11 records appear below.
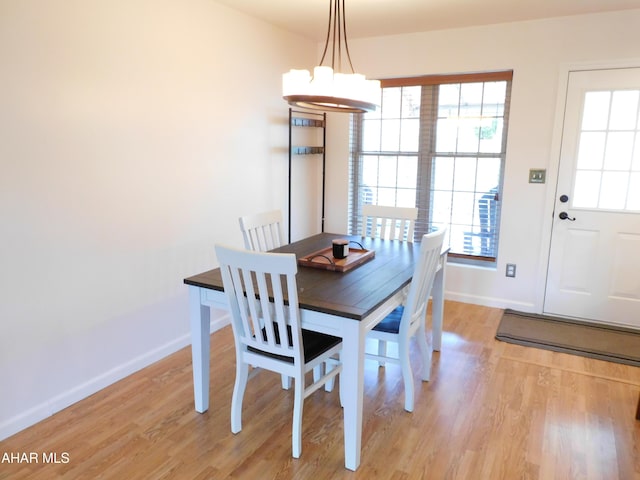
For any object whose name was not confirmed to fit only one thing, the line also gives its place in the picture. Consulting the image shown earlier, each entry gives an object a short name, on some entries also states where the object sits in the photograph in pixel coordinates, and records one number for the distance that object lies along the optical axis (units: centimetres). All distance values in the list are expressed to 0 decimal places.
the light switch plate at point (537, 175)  378
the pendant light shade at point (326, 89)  221
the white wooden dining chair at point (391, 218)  345
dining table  197
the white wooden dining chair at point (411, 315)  232
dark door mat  324
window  404
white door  349
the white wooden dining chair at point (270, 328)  193
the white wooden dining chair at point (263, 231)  296
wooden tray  253
